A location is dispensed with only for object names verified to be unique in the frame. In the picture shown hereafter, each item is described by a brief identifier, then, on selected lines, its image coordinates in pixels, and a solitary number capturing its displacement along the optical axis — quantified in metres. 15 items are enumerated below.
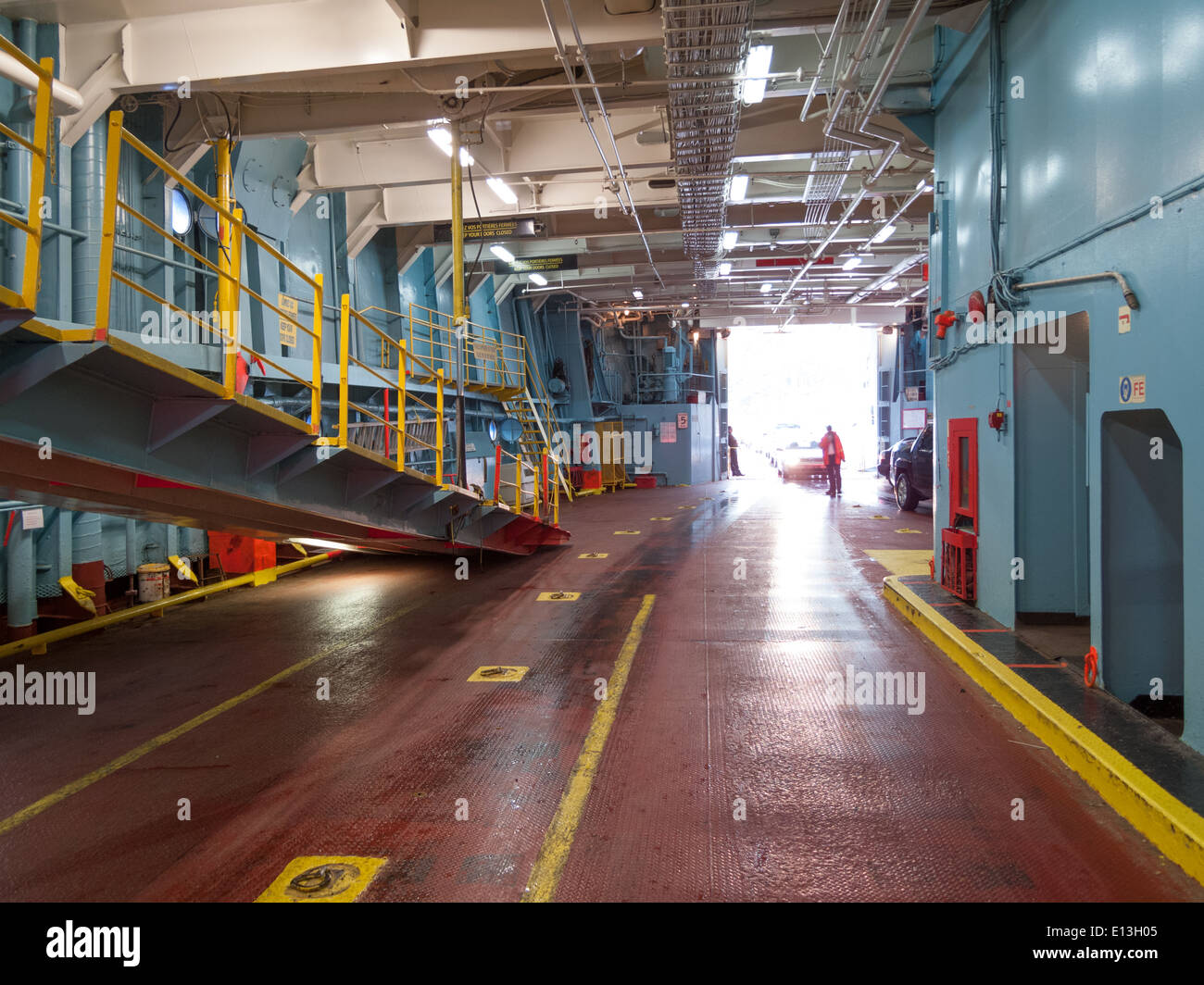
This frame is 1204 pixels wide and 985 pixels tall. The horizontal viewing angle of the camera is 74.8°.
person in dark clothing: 36.62
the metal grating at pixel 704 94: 7.01
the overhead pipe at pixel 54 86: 7.67
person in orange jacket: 22.55
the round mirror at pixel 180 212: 10.70
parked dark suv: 17.30
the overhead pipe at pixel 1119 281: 4.89
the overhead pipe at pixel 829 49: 7.14
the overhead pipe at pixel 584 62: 7.51
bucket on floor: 9.13
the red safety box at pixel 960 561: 8.10
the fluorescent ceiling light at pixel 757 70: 9.02
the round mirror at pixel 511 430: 22.25
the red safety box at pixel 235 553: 10.72
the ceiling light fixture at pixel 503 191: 13.66
